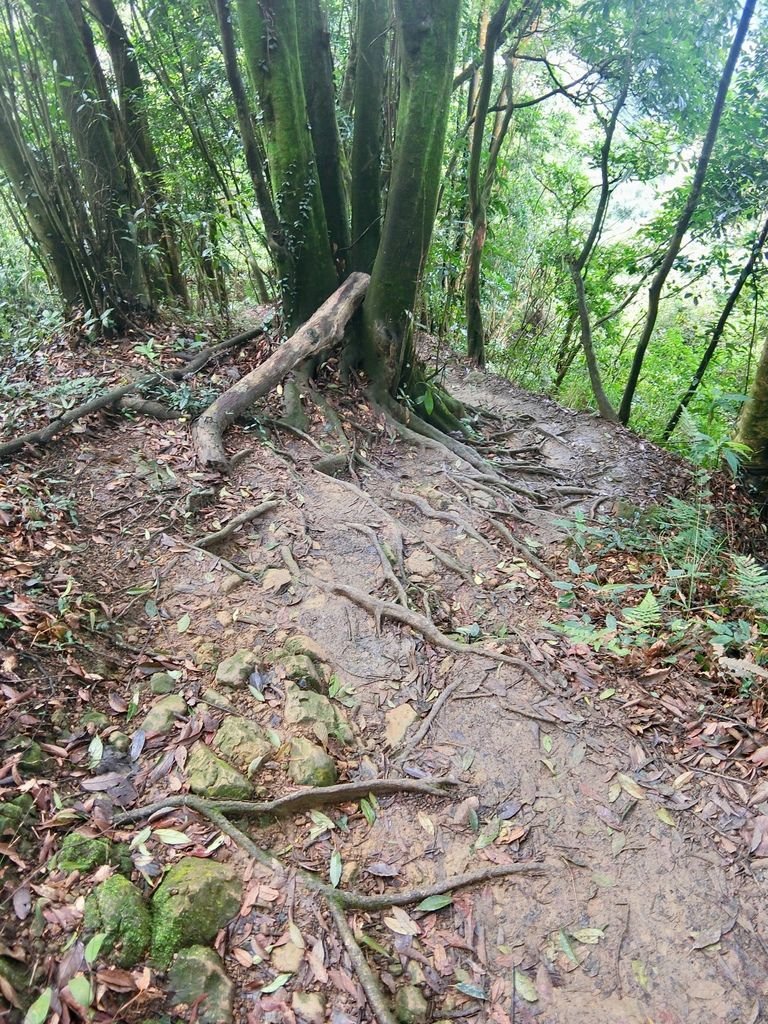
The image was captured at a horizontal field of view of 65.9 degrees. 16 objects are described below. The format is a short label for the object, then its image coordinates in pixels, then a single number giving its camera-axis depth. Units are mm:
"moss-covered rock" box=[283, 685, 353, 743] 3146
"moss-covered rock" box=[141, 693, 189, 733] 2918
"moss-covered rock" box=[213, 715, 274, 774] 2848
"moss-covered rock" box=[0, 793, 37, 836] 2246
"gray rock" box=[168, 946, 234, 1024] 1979
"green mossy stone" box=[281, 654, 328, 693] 3406
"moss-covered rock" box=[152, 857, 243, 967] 2123
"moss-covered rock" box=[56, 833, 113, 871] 2229
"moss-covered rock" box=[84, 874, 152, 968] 2034
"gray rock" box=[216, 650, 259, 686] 3297
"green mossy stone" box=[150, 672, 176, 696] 3143
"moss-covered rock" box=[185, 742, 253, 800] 2658
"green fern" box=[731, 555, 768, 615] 3807
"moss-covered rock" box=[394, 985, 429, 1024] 2158
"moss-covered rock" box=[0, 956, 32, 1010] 1834
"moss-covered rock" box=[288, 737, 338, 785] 2849
